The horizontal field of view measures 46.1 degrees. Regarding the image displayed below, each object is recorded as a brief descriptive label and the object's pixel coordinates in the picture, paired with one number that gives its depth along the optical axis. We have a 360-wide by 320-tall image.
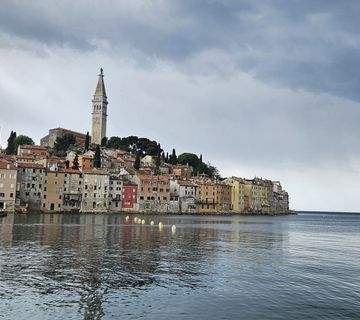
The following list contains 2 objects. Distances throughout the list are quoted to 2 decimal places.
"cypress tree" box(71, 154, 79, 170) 120.20
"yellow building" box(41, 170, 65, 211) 104.56
